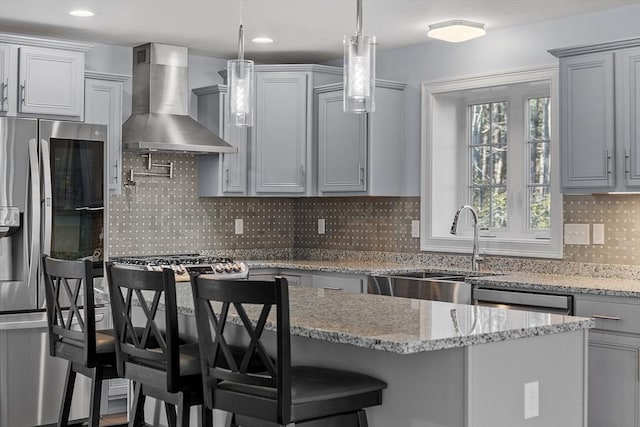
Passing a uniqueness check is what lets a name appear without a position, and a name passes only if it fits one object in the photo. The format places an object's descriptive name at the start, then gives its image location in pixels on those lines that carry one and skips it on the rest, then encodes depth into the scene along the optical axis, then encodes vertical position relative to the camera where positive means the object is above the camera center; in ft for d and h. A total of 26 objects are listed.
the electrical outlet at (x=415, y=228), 19.60 -0.25
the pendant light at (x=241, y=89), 10.94 +1.63
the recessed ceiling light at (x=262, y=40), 18.65 +3.91
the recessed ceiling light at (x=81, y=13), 16.14 +3.86
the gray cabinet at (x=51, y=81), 16.49 +2.63
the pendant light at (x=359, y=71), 9.52 +1.63
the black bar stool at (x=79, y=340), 10.58 -1.66
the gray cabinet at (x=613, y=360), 13.38 -2.26
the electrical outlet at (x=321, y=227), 22.00 -0.27
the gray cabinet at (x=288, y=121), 20.24 +2.27
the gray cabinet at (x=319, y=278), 17.87 -1.36
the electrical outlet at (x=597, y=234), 16.10 -0.29
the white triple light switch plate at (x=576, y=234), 16.35 -0.30
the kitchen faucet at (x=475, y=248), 17.76 -0.64
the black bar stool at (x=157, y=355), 9.04 -1.61
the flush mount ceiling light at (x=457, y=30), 16.44 +3.64
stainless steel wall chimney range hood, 18.63 +2.50
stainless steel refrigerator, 15.33 -0.48
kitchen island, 8.22 -1.50
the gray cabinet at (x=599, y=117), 14.46 +1.78
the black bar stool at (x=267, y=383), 7.77 -1.66
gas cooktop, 17.80 -1.06
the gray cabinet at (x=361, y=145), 19.13 +1.66
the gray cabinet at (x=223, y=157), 20.12 +1.40
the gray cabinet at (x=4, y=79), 16.28 +2.59
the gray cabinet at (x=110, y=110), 17.93 +2.23
